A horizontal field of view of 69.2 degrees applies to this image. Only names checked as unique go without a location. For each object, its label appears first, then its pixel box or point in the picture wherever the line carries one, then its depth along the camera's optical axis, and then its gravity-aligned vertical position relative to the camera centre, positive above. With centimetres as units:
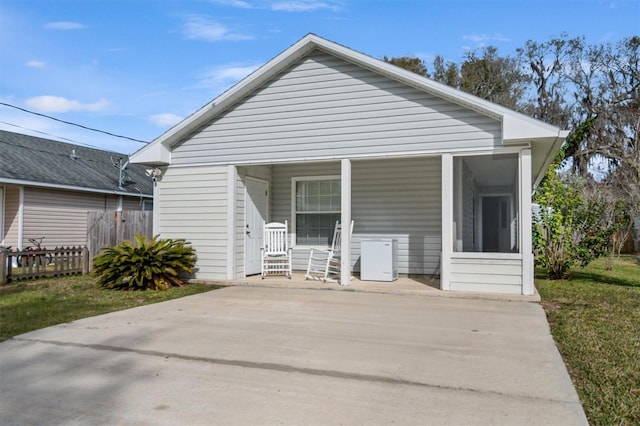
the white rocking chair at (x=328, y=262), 892 -66
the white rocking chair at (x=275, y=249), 939 -39
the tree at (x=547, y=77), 2600 +882
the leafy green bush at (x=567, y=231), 967 +2
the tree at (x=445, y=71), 2641 +917
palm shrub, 796 -63
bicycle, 943 -61
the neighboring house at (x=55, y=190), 1312 +123
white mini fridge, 852 -53
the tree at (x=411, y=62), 2505 +924
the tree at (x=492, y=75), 2611 +883
